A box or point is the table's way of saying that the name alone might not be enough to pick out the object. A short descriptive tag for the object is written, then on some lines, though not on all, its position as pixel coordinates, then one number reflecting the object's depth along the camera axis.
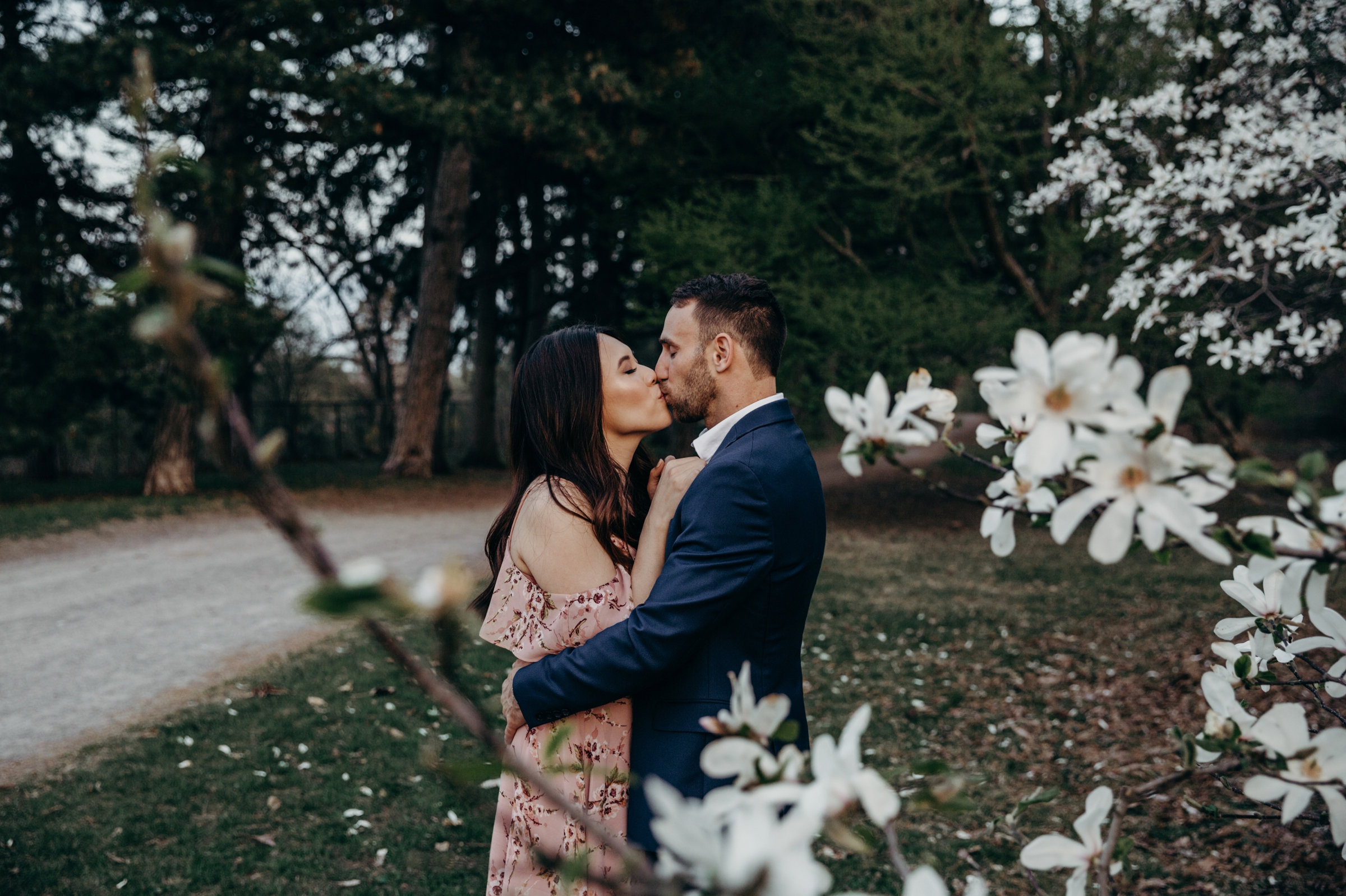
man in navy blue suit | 1.89
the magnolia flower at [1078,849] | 1.06
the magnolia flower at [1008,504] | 1.20
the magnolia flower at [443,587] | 0.62
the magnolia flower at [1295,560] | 0.97
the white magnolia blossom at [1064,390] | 0.84
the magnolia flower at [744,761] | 0.90
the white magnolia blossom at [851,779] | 0.80
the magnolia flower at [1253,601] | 1.47
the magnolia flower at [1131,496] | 0.85
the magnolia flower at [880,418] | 1.03
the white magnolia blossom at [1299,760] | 1.02
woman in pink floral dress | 2.14
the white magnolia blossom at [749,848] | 0.63
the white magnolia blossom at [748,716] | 0.98
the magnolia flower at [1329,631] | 1.20
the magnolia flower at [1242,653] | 1.47
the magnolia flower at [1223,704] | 1.26
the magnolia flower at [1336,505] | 0.97
